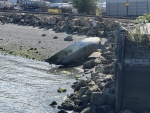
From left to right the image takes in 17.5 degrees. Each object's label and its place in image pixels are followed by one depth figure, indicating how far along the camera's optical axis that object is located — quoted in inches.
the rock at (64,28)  2603.6
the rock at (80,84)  1229.0
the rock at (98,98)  1024.9
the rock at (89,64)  1566.2
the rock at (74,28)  2539.9
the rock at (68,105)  1077.0
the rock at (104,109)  1005.8
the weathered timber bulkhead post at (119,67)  1010.1
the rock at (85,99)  1072.2
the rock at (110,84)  1103.3
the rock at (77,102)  1084.5
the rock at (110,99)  1030.4
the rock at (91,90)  1093.8
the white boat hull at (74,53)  1669.5
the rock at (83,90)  1129.2
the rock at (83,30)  2433.3
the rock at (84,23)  2523.9
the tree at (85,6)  3216.0
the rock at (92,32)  2315.0
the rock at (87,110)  1004.6
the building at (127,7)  2869.1
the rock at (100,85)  1122.0
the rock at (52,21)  2875.0
